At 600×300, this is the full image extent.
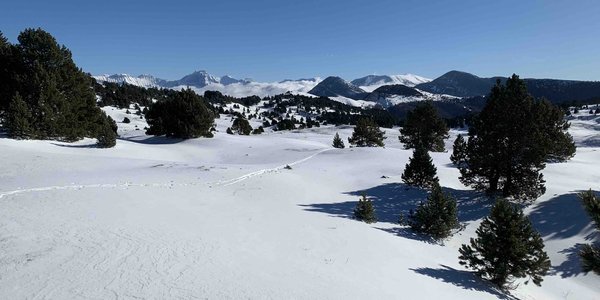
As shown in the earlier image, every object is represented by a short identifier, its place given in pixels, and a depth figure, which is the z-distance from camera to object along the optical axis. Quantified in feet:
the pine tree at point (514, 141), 79.36
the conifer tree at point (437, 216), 63.82
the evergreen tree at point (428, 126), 176.91
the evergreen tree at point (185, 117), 170.19
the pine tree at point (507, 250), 45.80
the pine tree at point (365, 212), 66.95
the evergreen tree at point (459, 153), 95.28
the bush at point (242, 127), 287.85
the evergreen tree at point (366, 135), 192.54
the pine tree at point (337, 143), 177.64
